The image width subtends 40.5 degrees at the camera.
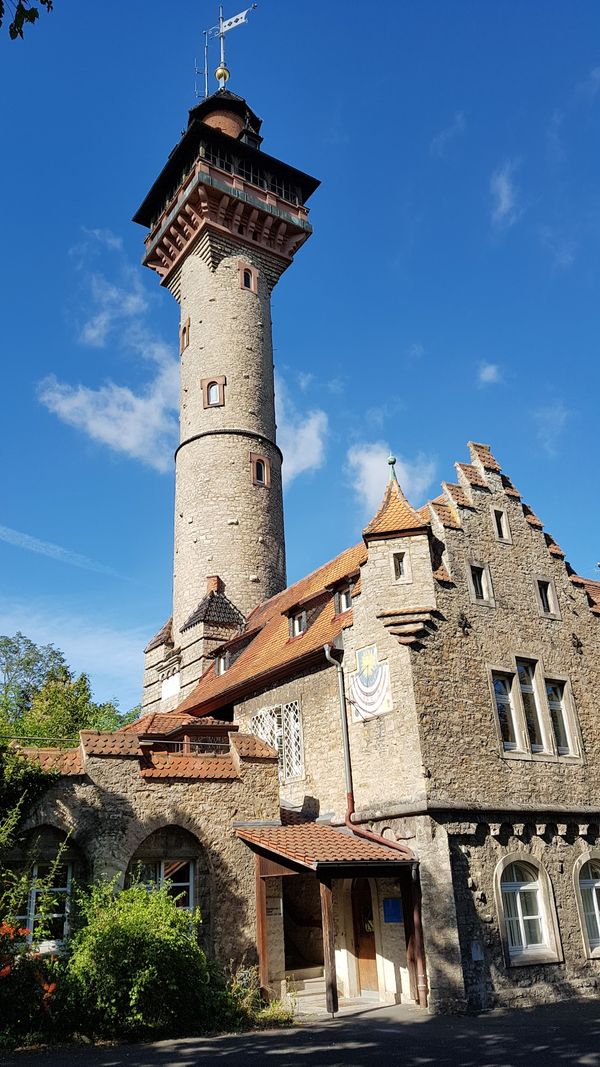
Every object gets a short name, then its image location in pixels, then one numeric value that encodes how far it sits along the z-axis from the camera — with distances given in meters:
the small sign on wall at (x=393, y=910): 14.23
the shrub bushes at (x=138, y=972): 11.45
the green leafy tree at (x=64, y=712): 31.94
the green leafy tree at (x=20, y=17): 5.70
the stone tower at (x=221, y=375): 28.58
